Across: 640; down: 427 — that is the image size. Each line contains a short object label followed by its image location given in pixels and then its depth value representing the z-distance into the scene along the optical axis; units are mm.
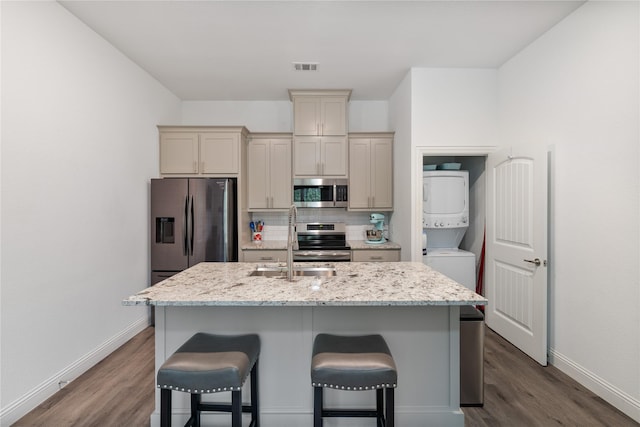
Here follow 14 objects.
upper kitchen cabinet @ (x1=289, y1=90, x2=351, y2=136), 4156
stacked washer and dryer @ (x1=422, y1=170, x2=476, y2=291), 3742
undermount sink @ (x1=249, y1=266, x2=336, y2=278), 2312
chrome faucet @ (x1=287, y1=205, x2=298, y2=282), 1970
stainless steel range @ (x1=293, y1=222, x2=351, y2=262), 3953
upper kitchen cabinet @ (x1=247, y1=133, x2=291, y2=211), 4328
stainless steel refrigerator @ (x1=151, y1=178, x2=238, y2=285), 3691
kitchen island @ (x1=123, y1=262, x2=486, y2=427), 1909
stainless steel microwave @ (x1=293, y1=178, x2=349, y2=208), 4269
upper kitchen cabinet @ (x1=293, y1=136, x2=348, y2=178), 4219
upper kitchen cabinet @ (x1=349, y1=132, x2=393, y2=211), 4297
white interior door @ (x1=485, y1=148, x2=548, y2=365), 2756
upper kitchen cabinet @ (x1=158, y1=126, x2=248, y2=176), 4020
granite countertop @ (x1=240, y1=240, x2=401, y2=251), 3990
